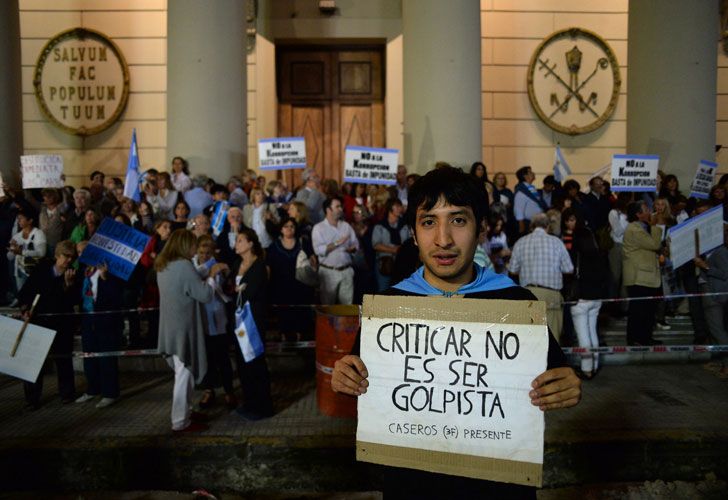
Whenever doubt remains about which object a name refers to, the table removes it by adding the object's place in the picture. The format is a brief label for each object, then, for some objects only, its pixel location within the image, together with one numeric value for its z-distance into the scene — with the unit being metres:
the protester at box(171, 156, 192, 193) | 11.51
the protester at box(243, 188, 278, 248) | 10.35
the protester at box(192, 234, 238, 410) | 7.64
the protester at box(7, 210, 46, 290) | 10.00
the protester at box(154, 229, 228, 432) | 7.07
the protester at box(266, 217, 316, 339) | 9.49
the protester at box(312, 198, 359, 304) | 9.62
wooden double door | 16.59
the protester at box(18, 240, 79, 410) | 7.96
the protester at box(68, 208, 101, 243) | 9.89
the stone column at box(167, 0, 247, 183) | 12.07
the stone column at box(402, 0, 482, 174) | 12.30
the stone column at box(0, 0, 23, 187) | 13.23
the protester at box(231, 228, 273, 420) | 7.23
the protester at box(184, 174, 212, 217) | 11.27
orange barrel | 7.05
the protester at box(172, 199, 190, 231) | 10.05
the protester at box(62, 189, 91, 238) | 10.44
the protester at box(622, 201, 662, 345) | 9.39
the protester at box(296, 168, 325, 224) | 11.24
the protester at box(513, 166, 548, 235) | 11.68
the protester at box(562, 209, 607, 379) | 9.03
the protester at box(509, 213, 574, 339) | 8.76
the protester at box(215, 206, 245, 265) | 9.76
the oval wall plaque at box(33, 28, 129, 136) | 15.59
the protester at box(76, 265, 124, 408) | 8.09
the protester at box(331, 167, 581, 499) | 2.60
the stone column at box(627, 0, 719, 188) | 13.82
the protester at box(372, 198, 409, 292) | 10.15
